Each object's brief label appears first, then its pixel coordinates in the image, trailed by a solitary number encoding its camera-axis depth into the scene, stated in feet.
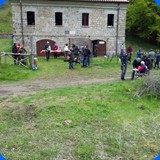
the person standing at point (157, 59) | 44.46
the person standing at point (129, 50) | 53.52
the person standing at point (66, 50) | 51.22
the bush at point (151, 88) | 25.89
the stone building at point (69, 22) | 55.49
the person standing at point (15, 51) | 41.69
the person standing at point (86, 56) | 43.21
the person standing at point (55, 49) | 54.62
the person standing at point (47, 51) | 50.03
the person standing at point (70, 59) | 40.95
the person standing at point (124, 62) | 33.69
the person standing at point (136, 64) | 34.16
